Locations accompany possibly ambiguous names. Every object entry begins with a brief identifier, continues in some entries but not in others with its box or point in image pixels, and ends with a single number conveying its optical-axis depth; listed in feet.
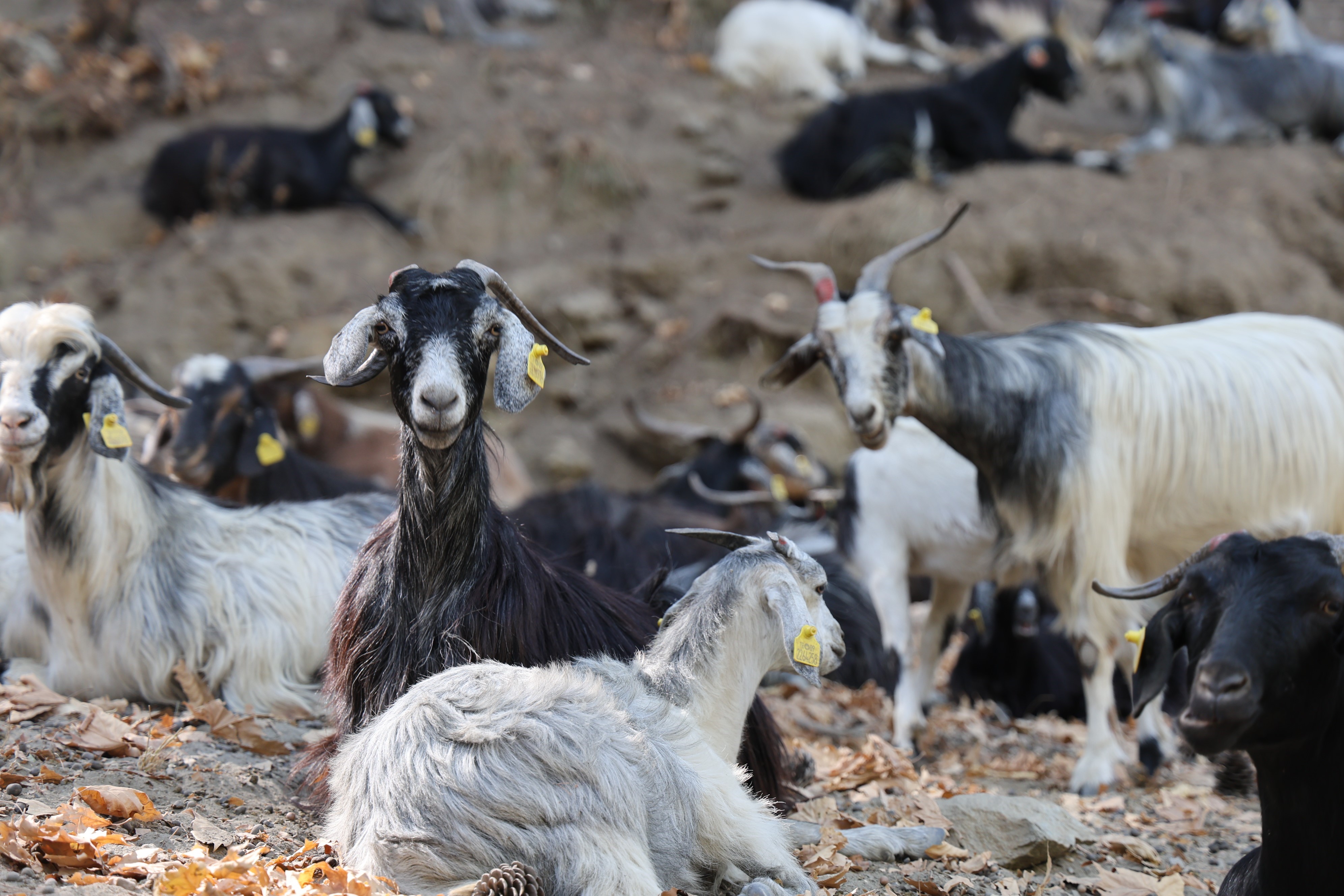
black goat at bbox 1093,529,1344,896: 20.51
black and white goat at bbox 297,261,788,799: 23.88
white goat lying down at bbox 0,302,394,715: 31.58
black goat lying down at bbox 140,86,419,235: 76.74
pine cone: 19.26
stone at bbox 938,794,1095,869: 26.76
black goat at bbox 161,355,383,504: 42.70
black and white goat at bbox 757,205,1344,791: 36.50
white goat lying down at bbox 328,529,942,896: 20.07
